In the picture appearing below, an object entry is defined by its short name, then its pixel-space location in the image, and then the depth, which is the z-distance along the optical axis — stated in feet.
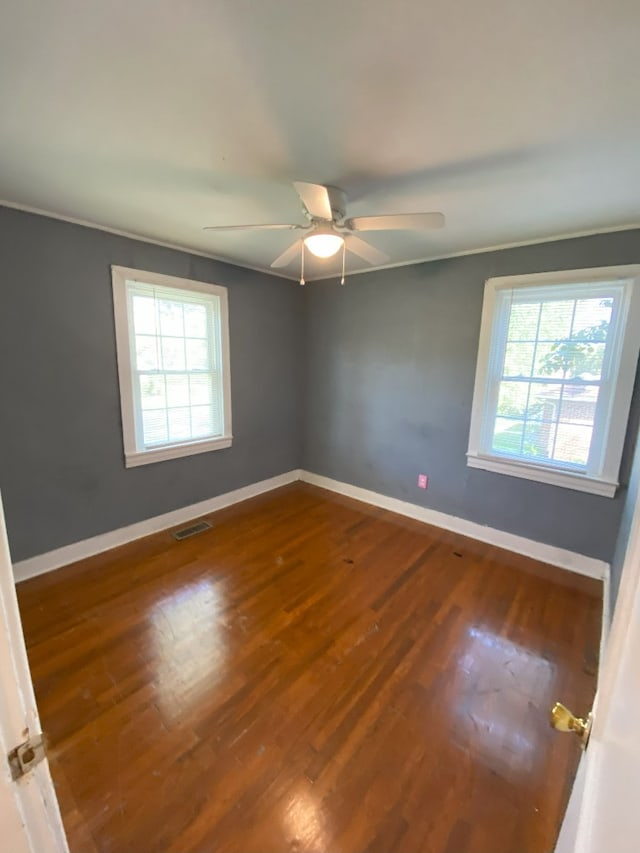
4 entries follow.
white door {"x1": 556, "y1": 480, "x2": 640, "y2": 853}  1.50
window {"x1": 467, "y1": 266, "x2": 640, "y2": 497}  7.66
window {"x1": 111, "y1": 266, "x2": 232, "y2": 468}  8.92
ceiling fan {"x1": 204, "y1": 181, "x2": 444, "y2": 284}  5.06
